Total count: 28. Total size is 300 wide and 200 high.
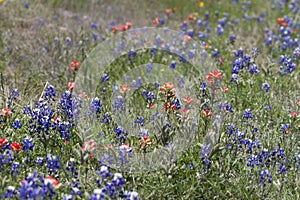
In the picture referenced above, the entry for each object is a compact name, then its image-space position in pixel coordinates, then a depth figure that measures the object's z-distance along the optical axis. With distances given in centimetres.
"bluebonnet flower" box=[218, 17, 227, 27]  1375
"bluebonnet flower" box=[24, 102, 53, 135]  658
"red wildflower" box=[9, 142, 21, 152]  602
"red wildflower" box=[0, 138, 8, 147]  619
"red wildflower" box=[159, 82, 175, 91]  701
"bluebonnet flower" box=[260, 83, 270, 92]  888
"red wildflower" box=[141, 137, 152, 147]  666
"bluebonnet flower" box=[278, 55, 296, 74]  931
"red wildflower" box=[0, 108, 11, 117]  676
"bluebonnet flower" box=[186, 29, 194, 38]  1280
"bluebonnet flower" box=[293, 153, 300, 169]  668
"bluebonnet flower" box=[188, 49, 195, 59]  1140
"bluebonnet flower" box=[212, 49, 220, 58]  1087
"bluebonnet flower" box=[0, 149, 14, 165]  570
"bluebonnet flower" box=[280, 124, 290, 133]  742
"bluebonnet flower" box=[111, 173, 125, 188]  518
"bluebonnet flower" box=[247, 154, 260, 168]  657
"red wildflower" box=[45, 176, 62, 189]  498
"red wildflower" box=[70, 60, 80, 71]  957
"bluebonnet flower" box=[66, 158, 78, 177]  583
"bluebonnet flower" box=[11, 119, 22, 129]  683
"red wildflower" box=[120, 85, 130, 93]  839
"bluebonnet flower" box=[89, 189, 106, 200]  489
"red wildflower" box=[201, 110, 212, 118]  712
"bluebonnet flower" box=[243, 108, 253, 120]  763
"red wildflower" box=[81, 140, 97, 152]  548
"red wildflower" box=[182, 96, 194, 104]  785
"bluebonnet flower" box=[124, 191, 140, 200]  518
